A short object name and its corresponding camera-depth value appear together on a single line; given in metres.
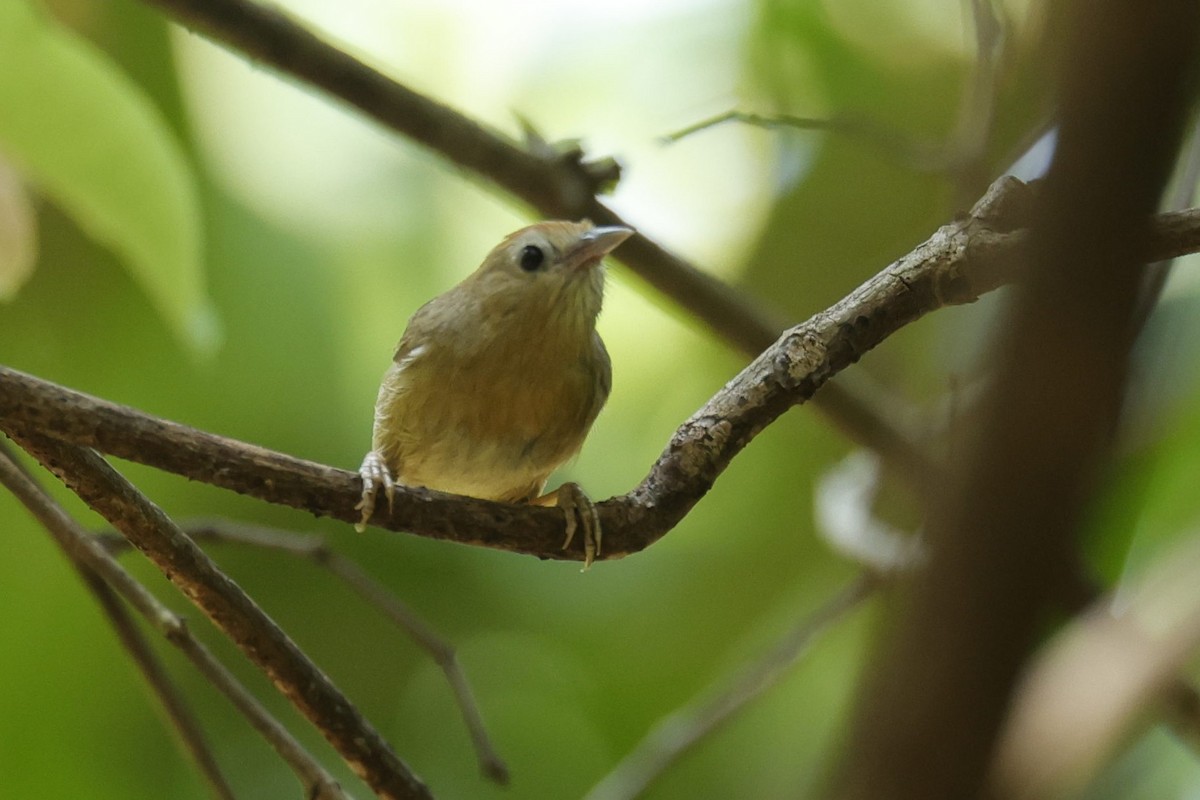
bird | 5.23
